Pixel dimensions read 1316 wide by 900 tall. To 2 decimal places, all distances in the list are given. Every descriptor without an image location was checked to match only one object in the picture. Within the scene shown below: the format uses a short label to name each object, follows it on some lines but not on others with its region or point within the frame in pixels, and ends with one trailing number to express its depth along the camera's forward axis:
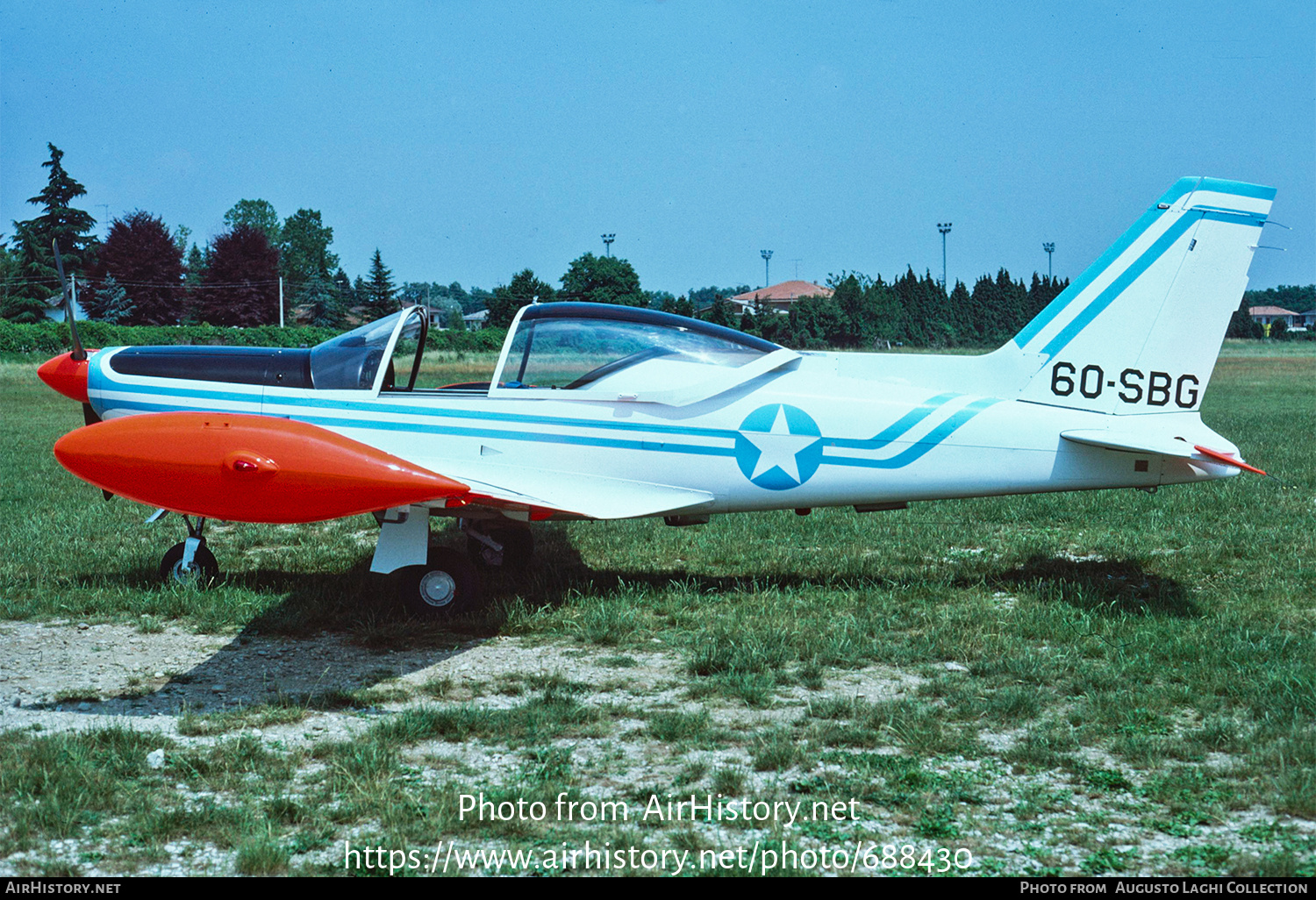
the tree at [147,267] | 68.06
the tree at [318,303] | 90.31
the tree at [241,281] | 73.38
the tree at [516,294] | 58.03
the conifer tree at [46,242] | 61.19
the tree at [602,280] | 58.44
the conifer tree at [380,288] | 80.31
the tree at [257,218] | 108.19
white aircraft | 6.95
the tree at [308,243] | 108.75
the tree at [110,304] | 68.38
